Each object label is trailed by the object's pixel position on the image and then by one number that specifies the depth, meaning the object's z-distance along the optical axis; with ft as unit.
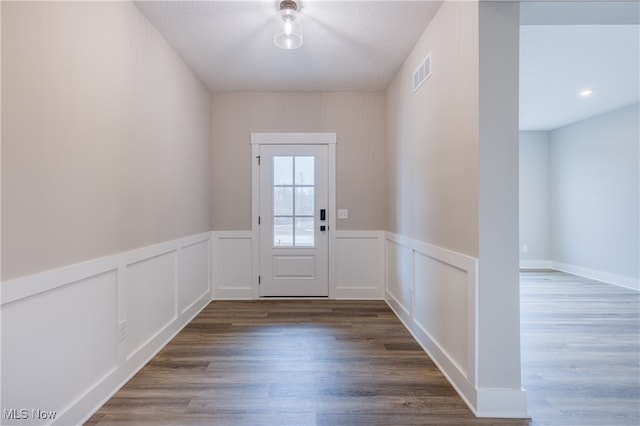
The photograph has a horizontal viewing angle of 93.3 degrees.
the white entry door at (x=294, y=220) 12.49
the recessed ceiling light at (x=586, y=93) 12.43
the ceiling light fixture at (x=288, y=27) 6.91
